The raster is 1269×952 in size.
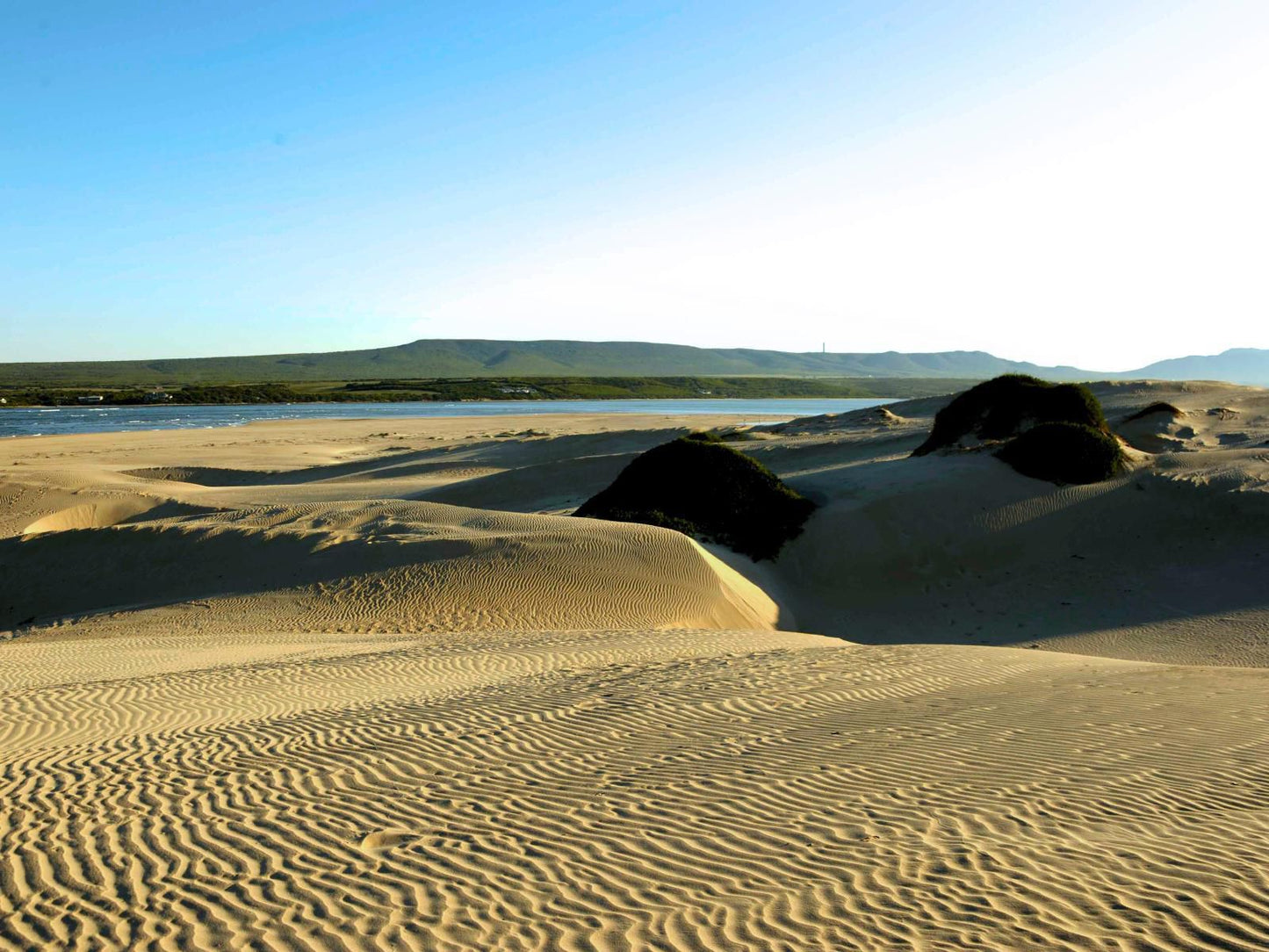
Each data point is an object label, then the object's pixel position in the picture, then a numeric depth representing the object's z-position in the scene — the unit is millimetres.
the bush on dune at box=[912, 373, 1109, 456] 27219
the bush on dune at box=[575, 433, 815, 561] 21625
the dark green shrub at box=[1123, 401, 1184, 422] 31750
